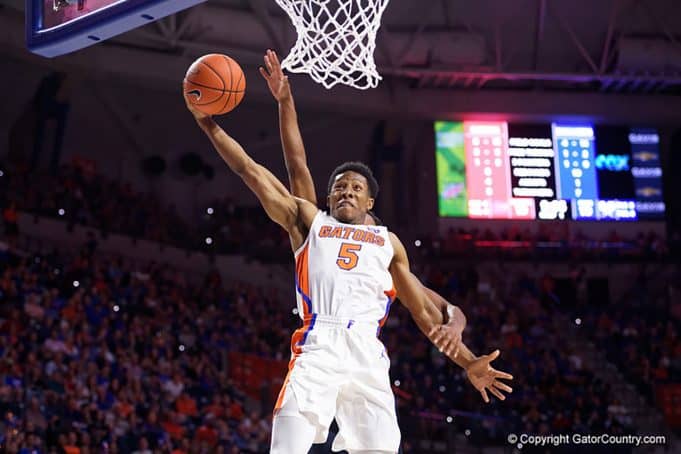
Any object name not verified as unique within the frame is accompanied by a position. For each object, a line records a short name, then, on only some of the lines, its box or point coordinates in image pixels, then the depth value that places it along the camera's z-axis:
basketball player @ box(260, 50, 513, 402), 4.47
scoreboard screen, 18.22
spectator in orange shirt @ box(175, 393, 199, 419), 11.91
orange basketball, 4.65
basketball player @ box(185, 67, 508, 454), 4.21
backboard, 5.24
